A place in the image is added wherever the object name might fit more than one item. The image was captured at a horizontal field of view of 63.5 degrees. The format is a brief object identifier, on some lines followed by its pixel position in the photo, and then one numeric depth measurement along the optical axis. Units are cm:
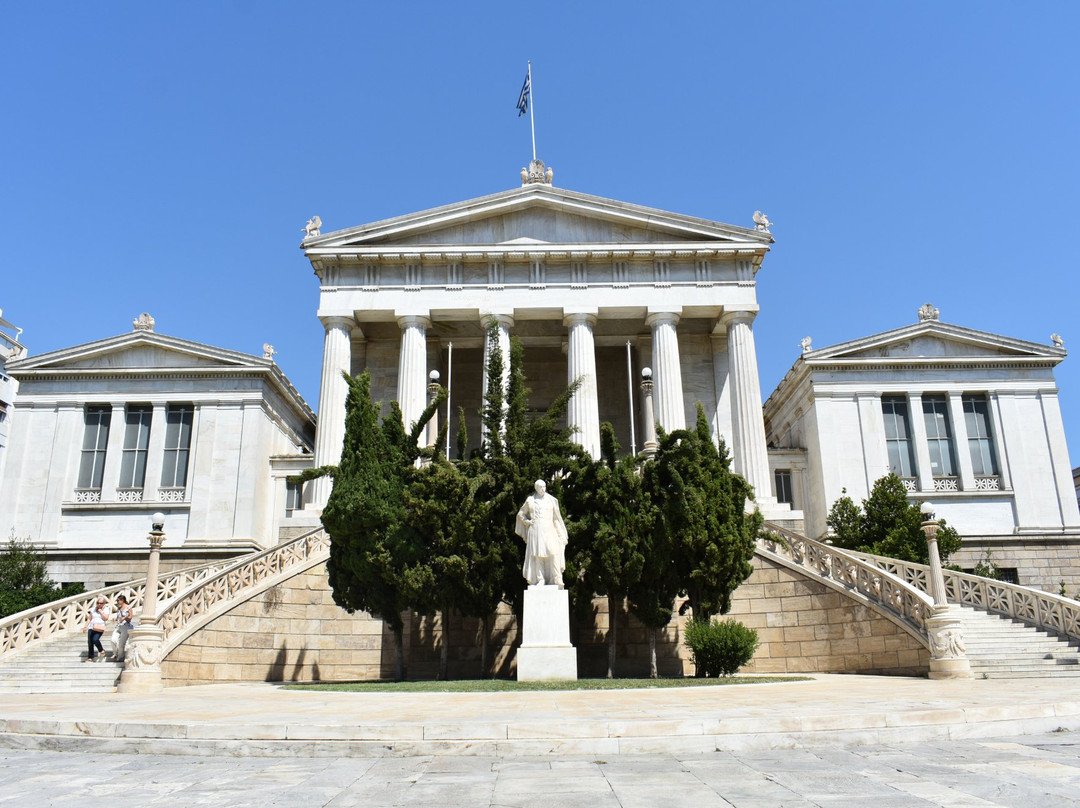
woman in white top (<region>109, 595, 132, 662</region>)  2091
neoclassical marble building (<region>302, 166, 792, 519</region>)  3544
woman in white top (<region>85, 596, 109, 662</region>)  2091
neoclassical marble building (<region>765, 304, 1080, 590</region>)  3756
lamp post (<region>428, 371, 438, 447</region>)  3357
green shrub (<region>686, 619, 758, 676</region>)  1928
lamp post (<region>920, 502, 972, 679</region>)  1811
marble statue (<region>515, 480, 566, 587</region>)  1864
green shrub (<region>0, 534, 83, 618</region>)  2910
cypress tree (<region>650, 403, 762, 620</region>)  2044
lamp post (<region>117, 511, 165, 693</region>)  1831
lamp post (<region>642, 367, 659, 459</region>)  2315
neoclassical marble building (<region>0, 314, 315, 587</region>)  3628
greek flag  4350
